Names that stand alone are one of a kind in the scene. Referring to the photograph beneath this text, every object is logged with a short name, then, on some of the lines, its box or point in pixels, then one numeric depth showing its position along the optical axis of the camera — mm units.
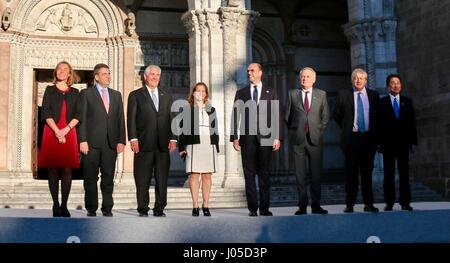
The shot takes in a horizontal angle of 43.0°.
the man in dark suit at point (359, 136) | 6910
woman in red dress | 6422
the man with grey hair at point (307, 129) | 6773
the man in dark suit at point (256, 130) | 6766
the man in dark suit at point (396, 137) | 7105
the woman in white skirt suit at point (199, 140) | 6930
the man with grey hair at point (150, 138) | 6742
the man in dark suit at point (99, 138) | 6625
